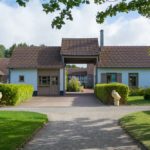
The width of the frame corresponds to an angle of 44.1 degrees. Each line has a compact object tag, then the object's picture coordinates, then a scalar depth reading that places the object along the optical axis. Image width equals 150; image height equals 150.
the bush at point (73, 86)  26.12
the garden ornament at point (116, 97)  12.40
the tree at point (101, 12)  4.00
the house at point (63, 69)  20.23
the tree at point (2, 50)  60.73
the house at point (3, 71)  29.99
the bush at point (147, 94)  14.91
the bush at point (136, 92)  19.04
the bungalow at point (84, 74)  35.35
